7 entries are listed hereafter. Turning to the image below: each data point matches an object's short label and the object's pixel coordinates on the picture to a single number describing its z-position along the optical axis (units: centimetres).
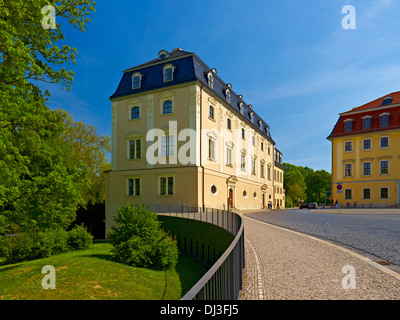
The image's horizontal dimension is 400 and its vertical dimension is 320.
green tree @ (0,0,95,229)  998
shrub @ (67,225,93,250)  2108
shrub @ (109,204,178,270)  1360
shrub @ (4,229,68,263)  1800
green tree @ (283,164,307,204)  7981
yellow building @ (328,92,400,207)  4391
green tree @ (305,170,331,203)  9594
